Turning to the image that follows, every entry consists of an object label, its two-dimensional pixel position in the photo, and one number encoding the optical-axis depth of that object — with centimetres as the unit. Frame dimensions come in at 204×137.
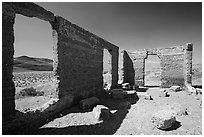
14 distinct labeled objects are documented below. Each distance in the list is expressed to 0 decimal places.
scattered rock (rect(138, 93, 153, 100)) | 827
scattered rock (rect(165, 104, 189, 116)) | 535
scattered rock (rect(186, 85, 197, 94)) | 1009
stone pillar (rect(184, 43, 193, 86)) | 1208
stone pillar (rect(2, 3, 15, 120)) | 375
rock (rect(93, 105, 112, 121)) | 509
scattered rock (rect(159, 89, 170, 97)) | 907
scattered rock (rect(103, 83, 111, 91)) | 1082
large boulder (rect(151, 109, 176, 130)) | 417
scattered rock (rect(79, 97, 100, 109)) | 632
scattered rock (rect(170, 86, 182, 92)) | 1149
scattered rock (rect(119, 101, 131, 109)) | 680
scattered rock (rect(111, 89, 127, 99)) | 852
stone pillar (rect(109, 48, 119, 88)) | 1160
